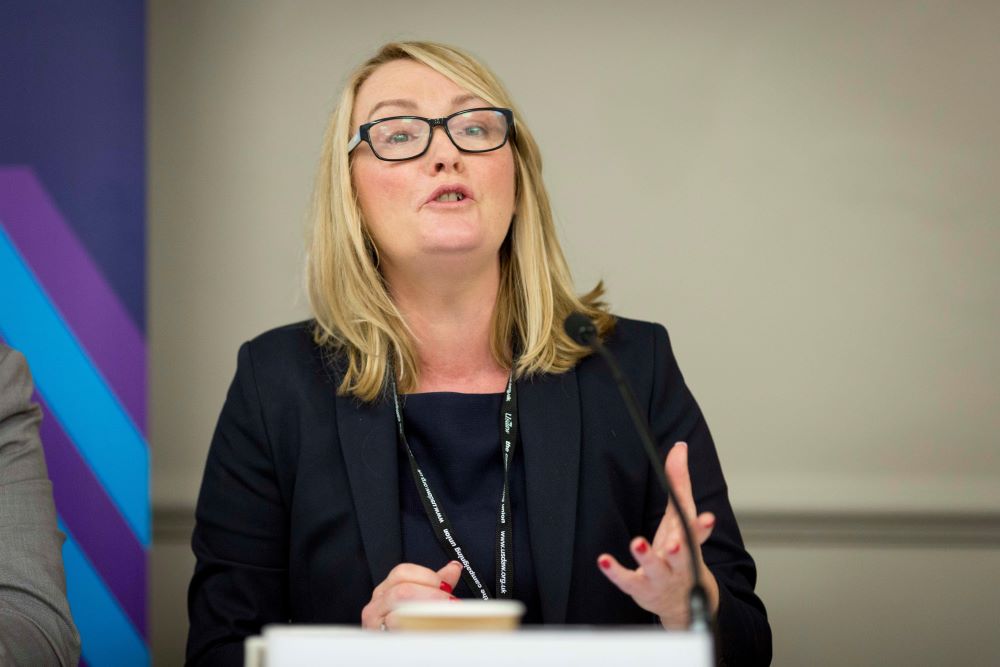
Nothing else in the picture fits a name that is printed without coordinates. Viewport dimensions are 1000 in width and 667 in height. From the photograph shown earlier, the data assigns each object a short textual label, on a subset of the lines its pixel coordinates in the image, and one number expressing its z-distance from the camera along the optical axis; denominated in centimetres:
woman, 353
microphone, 318
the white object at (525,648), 281
